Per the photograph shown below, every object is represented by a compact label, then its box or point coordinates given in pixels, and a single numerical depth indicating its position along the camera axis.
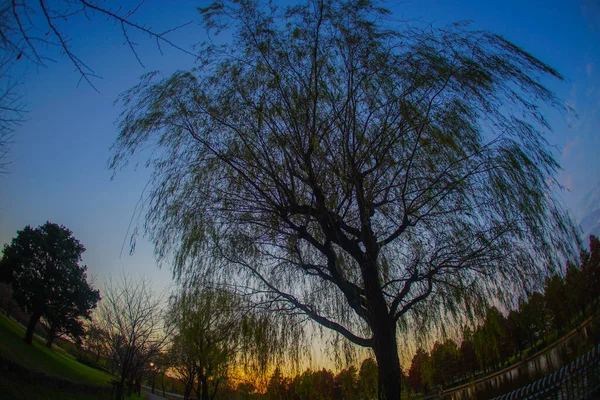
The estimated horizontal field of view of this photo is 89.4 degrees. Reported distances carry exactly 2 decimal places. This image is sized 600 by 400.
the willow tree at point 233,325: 4.63
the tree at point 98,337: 18.44
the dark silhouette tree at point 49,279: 25.38
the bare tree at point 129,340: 15.77
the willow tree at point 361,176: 3.75
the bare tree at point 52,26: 1.84
